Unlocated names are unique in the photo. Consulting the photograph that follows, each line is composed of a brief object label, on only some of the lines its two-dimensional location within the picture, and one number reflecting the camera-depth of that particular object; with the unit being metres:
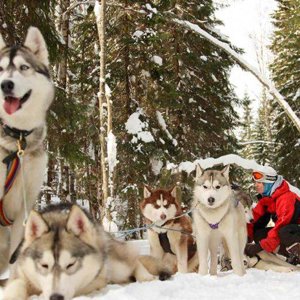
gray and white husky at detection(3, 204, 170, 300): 2.66
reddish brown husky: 5.77
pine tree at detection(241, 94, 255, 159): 18.56
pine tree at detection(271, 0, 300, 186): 18.66
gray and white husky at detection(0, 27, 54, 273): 3.39
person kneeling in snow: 5.64
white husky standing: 4.95
